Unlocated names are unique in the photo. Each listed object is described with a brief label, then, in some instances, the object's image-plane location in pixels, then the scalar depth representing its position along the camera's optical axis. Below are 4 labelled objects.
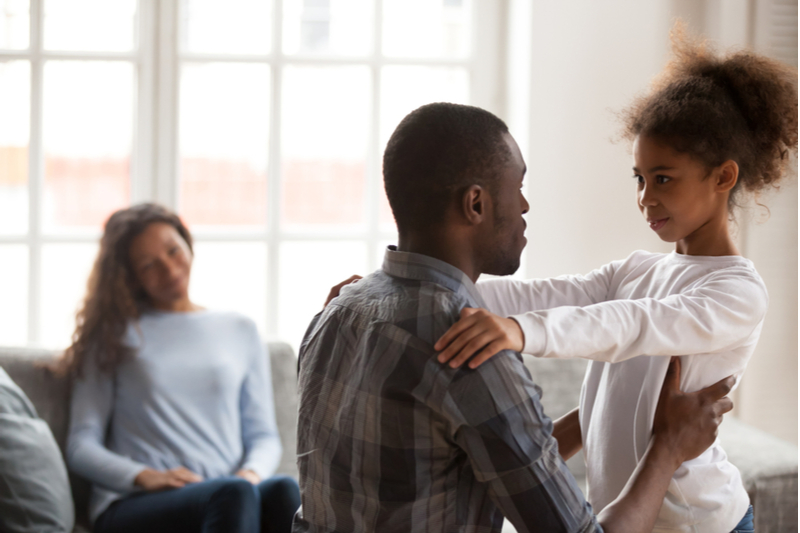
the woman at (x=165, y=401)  6.11
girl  5.32
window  6.79
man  4.24
